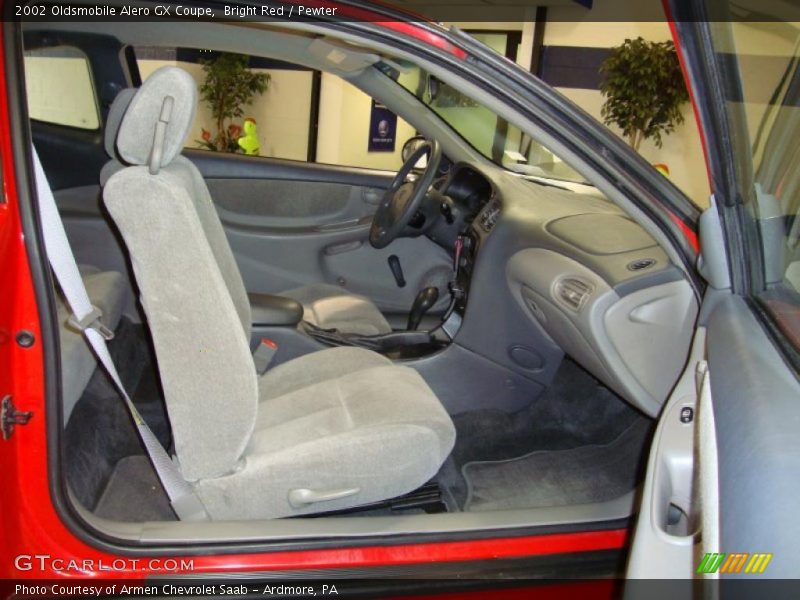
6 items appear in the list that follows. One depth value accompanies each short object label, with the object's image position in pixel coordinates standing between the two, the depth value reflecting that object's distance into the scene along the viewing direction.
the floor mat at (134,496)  1.67
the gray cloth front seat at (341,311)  2.56
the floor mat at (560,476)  1.96
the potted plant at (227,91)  6.93
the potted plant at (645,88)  6.08
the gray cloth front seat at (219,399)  1.25
